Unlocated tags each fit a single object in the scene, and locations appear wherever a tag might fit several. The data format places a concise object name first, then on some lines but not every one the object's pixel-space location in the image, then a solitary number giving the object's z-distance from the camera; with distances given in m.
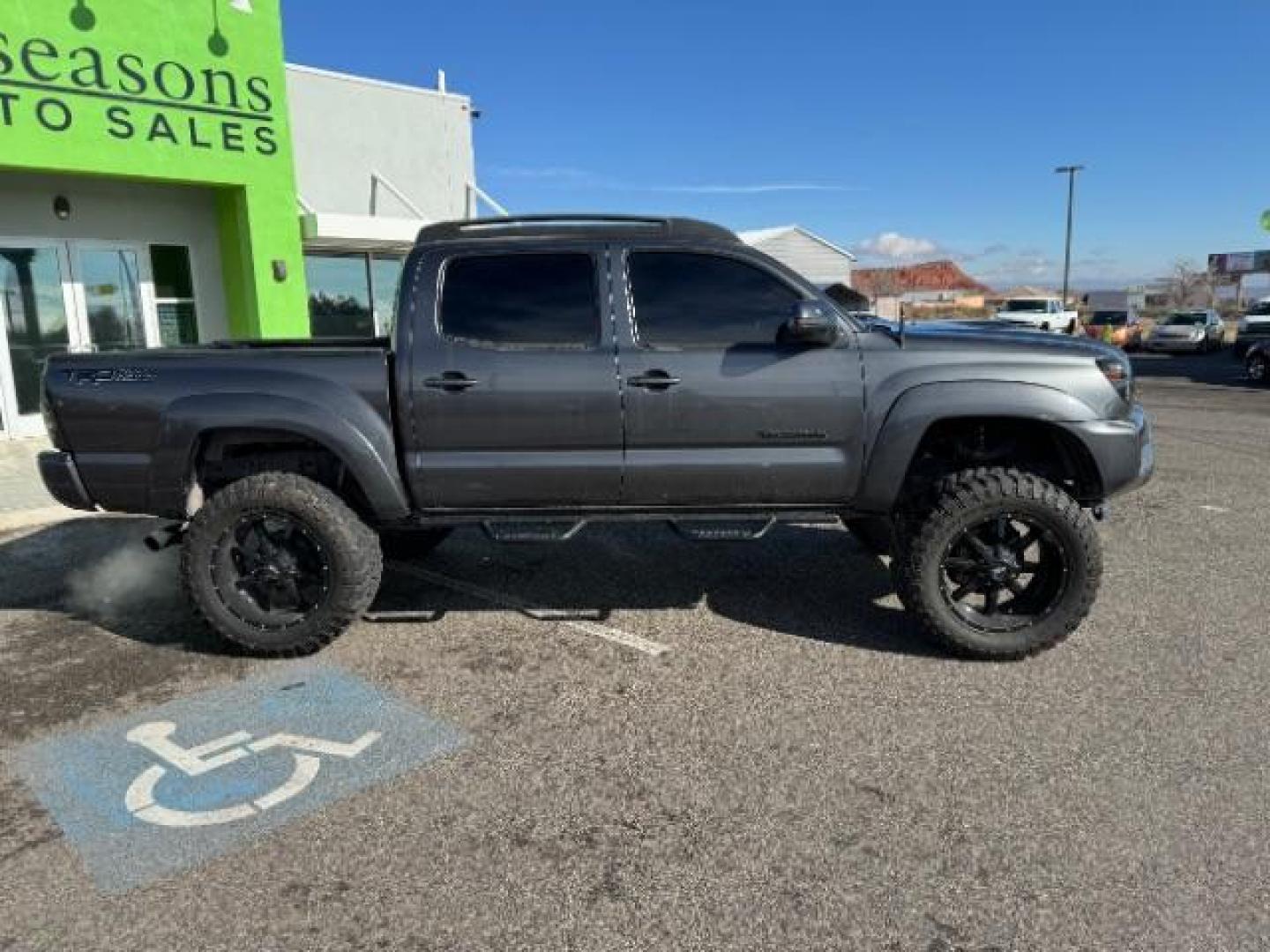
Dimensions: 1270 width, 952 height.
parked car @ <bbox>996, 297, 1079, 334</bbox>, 30.99
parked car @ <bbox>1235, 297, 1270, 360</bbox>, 19.56
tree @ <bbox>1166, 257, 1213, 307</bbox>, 62.41
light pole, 44.06
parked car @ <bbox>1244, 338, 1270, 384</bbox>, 18.18
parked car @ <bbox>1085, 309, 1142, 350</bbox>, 32.38
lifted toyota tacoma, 4.16
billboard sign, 50.77
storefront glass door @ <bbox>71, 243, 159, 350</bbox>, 11.14
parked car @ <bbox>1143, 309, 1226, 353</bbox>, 28.69
